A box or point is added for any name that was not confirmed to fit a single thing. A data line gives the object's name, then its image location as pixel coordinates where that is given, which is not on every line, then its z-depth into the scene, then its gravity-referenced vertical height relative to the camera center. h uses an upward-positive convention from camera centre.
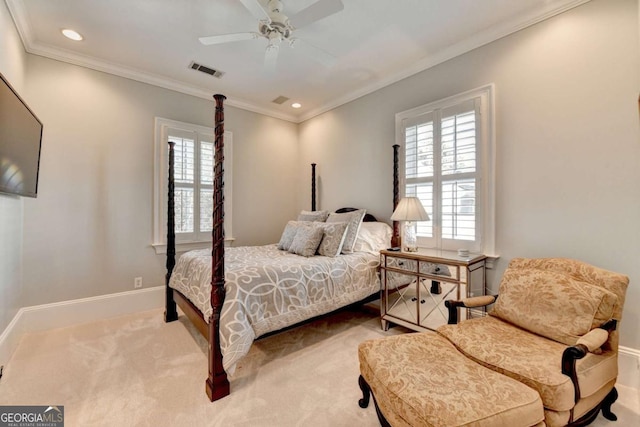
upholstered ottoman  1.09 -0.78
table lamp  2.69 +0.01
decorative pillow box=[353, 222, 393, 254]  3.14 -0.29
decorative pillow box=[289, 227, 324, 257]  2.89 -0.32
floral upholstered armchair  1.29 -0.73
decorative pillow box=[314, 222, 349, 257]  2.88 -0.28
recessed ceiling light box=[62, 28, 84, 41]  2.56 +1.68
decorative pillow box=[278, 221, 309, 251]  3.22 -0.27
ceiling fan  1.95 +1.47
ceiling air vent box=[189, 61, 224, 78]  3.17 +1.70
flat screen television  1.74 +0.49
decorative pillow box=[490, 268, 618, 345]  1.53 -0.55
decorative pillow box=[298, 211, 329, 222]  3.65 -0.05
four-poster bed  1.84 -0.62
